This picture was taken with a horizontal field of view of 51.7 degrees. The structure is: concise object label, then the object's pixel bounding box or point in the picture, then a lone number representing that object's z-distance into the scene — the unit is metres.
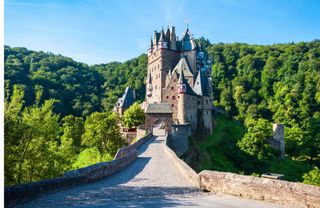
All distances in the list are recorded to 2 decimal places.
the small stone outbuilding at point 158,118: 49.16
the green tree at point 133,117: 50.66
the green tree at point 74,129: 53.22
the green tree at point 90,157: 32.94
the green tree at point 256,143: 50.63
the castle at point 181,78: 54.12
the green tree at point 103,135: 38.41
